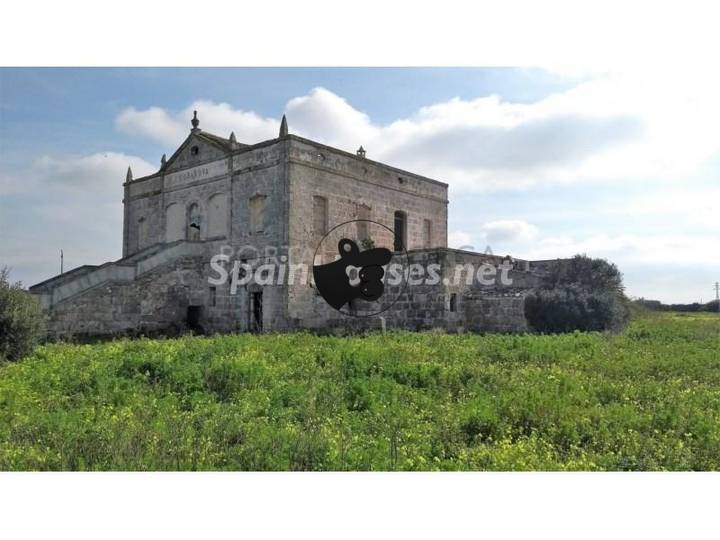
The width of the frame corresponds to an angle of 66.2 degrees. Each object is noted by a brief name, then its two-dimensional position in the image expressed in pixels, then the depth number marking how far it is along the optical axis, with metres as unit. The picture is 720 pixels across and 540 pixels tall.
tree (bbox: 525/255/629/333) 18.06
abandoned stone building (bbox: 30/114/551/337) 18.89
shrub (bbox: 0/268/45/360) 11.54
